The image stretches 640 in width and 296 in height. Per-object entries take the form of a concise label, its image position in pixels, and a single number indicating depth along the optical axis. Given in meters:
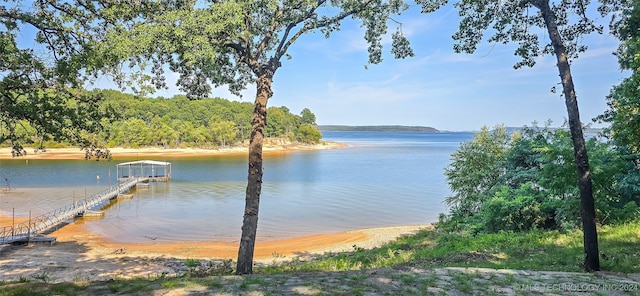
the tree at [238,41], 6.60
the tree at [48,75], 6.37
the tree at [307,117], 177.75
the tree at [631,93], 6.99
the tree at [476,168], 17.34
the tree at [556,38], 6.61
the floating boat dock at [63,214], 18.59
